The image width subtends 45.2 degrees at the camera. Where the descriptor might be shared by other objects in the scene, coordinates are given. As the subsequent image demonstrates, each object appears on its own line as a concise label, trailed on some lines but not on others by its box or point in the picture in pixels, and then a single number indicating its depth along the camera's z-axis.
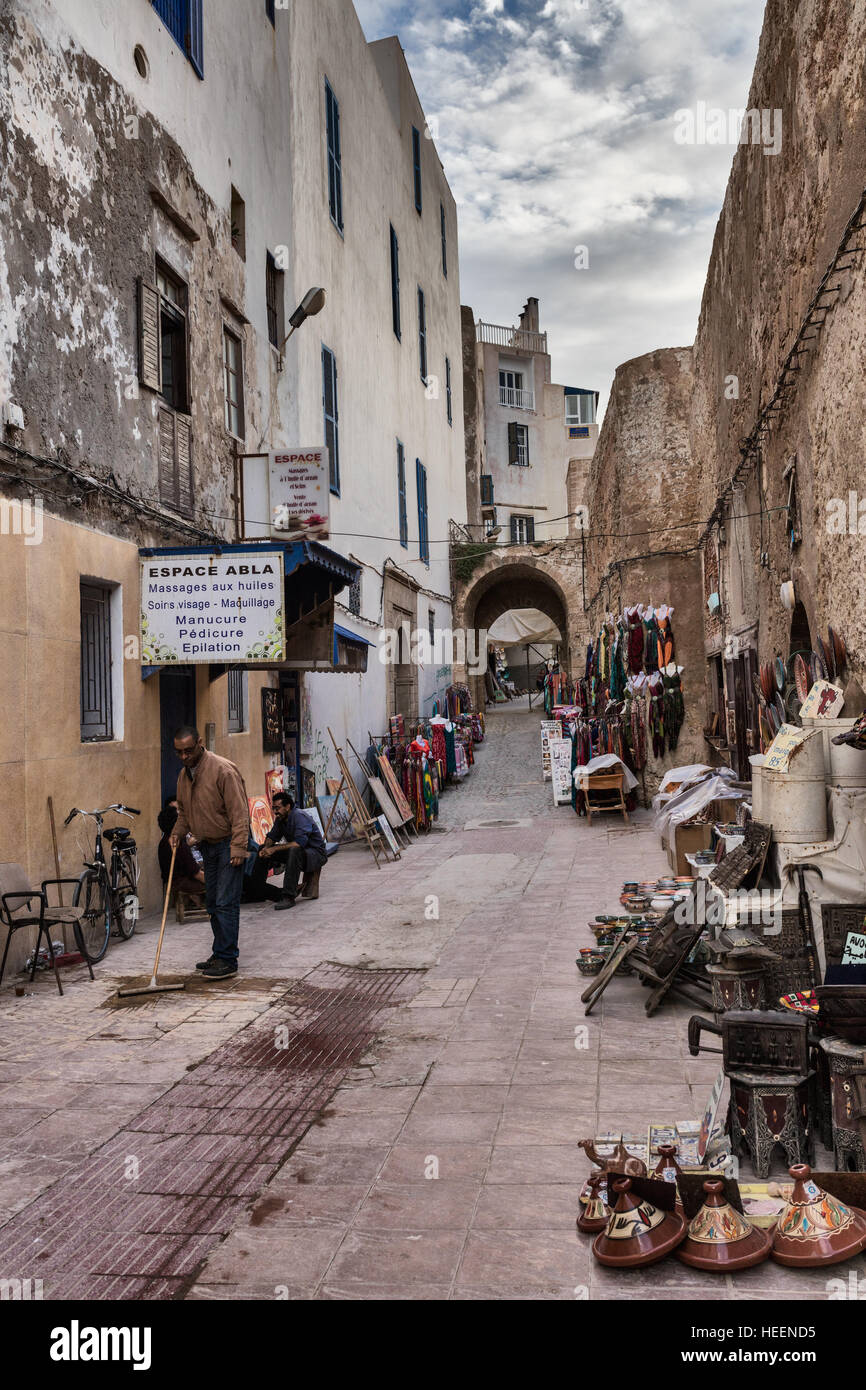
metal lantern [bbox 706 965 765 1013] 4.82
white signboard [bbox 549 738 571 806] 18.12
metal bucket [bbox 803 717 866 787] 5.77
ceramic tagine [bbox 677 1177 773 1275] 3.18
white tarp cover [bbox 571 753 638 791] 15.80
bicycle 8.04
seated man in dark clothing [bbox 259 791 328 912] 10.57
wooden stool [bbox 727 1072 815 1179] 3.84
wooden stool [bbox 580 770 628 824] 15.80
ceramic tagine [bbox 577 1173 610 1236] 3.46
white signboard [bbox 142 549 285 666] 9.27
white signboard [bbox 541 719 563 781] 19.80
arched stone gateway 28.72
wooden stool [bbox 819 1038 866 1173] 3.72
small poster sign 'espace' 12.50
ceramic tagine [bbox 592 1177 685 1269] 3.22
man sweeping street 7.48
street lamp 13.89
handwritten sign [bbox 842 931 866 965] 4.70
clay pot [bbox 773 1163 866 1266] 3.15
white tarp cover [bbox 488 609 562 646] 35.11
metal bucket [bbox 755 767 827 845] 5.71
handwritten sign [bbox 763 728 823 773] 5.78
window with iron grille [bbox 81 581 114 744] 8.67
